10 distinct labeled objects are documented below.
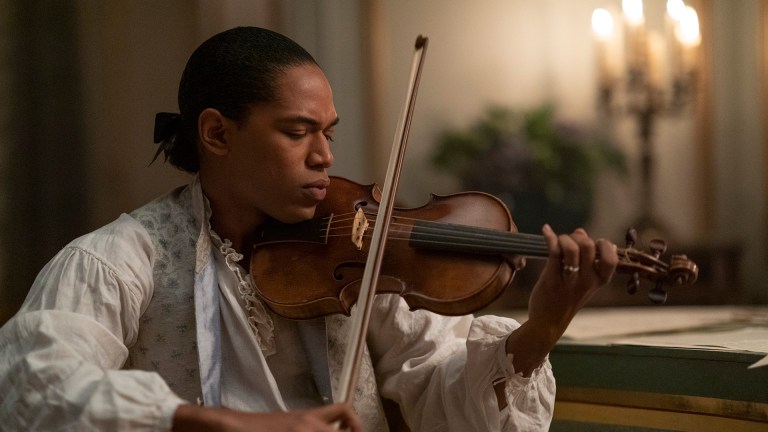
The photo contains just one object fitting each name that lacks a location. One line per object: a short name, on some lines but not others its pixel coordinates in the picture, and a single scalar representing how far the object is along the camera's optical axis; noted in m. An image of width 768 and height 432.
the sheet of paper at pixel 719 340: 2.56
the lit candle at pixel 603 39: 5.69
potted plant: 5.63
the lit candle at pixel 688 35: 5.57
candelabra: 5.71
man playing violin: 2.07
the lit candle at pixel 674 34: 5.62
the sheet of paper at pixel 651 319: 3.29
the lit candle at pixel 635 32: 5.65
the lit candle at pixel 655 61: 5.91
